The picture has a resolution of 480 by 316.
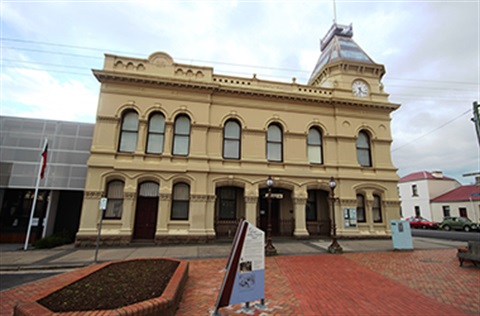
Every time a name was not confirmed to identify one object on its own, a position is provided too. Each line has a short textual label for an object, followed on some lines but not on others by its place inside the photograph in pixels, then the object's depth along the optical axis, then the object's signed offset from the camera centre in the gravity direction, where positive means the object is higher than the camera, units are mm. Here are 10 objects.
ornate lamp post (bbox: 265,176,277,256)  10367 -1783
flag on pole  12883 +2256
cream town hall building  13289 +3408
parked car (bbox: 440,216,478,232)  25328 -1108
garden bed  3588 -1654
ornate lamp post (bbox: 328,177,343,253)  10891 -1715
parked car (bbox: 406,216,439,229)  29000 -1311
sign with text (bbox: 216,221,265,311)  4646 -1277
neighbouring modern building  13586 +1807
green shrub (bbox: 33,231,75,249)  11938 -2002
